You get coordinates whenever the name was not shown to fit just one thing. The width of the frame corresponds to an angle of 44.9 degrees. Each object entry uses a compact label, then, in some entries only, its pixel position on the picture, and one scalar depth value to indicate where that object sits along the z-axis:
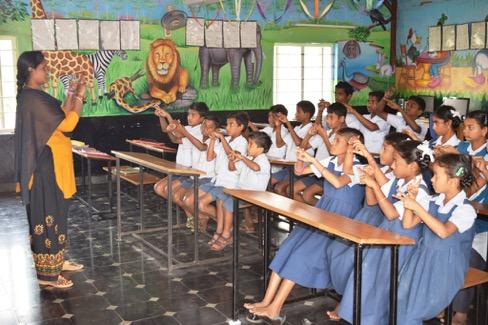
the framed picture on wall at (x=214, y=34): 8.64
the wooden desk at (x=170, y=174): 4.47
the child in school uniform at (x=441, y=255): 2.85
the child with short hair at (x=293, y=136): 5.85
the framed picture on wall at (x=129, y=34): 8.14
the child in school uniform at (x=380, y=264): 2.96
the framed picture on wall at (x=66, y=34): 7.77
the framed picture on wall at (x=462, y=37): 8.84
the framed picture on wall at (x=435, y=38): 9.29
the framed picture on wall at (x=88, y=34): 7.90
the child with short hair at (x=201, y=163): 5.36
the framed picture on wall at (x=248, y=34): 8.89
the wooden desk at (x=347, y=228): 2.62
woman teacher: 4.03
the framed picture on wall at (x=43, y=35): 7.64
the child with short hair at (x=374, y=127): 6.39
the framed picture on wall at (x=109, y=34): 8.02
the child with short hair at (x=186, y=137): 5.62
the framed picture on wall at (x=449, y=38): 9.05
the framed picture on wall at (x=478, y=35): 8.58
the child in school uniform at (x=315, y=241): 3.41
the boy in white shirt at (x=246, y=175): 4.75
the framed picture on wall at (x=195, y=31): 8.52
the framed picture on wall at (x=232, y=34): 8.77
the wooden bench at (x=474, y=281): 2.93
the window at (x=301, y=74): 9.45
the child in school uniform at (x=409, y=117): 6.38
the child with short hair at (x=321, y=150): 5.51
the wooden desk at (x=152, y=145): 6.21
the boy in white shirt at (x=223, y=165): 5.09
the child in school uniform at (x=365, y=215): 3.20
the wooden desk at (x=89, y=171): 6.09
